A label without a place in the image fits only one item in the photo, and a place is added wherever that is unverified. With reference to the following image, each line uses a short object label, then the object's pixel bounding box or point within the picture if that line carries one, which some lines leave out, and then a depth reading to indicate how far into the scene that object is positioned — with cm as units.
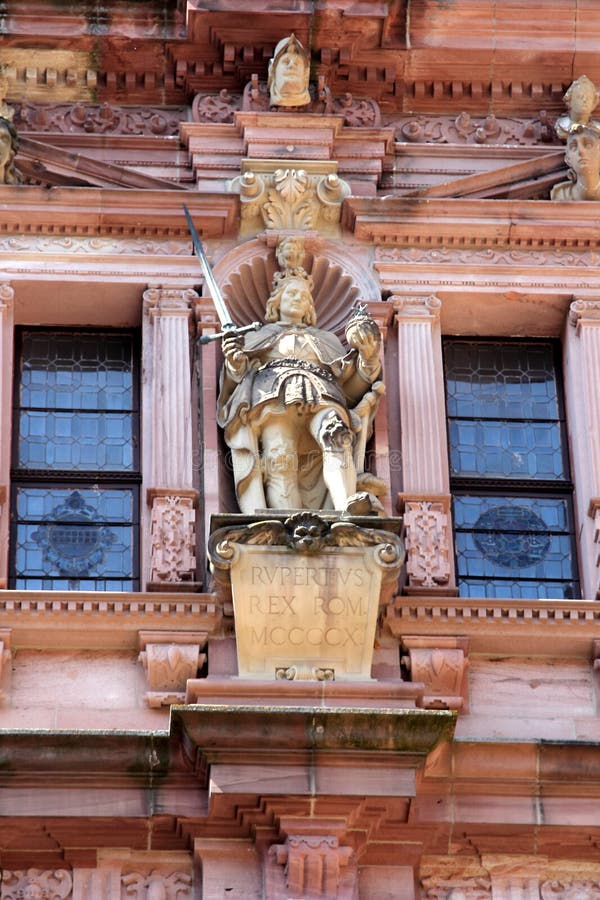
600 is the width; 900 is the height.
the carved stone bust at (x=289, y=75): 2380
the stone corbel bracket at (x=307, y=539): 2083
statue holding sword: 2156
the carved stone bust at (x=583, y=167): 2359
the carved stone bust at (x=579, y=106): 2391
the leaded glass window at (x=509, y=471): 2220
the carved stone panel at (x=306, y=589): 2067
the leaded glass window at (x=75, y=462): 2200
